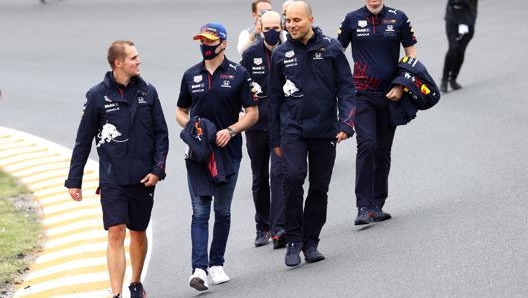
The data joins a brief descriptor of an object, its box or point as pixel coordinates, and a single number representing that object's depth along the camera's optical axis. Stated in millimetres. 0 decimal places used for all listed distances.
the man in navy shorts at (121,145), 17250
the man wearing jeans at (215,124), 17828
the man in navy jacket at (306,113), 18016
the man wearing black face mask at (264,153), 19781
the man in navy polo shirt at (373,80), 20187
